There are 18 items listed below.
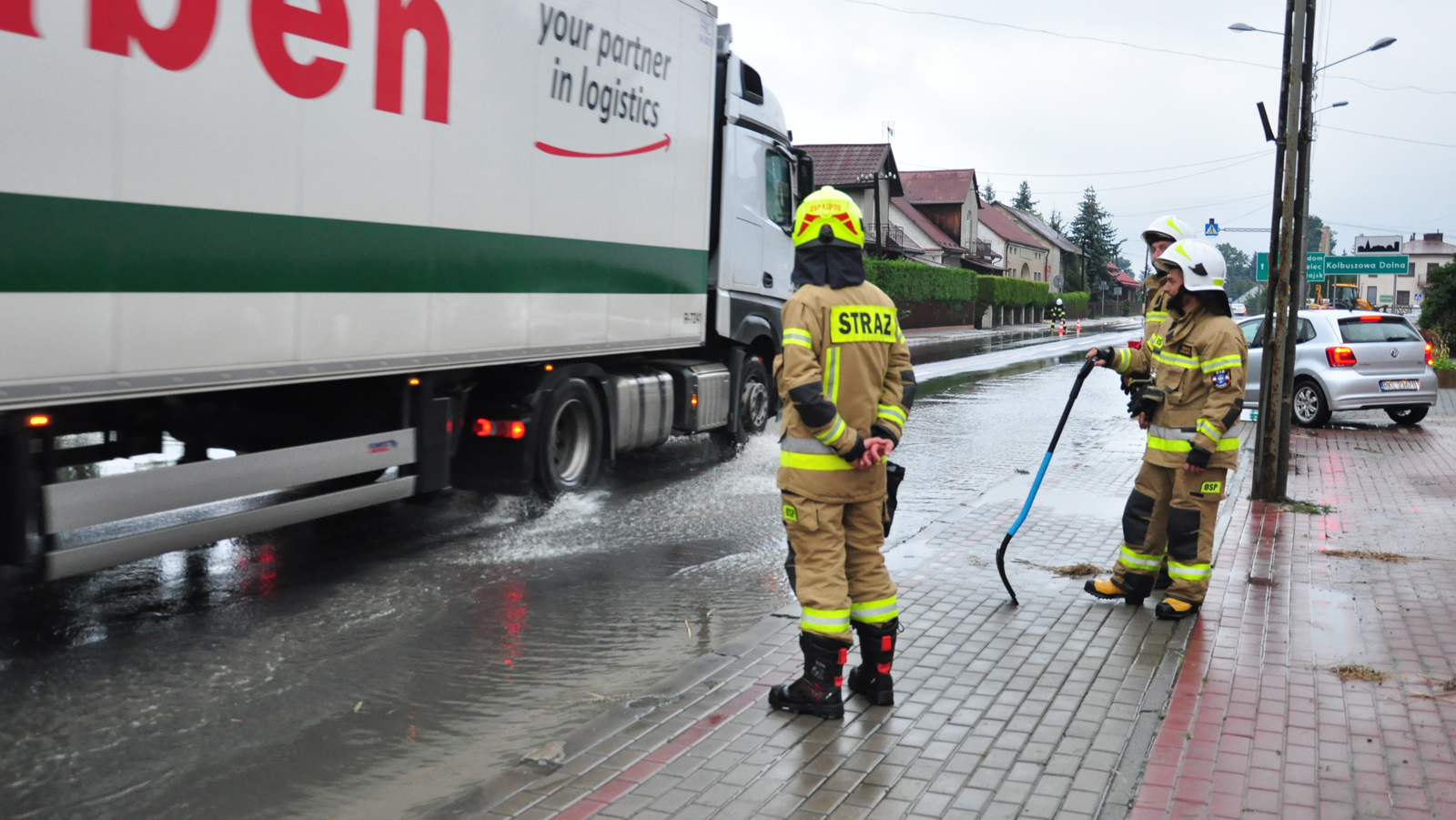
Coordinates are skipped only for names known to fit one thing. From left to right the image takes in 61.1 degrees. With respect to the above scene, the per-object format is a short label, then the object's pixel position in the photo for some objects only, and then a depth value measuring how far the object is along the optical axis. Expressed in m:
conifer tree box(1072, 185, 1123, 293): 106.44
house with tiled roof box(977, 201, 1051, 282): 88.12
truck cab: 10.79
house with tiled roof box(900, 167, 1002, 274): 78.62
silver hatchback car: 15.48
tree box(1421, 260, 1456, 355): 30.44
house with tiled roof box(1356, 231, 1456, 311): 133.88
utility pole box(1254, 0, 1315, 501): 9.61
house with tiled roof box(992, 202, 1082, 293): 99.44
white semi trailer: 5.00
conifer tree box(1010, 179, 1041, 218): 130.50
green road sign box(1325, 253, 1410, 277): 30.52
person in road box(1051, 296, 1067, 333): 52.22
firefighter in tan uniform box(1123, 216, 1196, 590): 6.57
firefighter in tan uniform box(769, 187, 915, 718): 4.70
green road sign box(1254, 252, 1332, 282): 30.30
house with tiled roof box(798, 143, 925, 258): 59.16
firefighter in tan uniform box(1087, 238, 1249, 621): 6.13
